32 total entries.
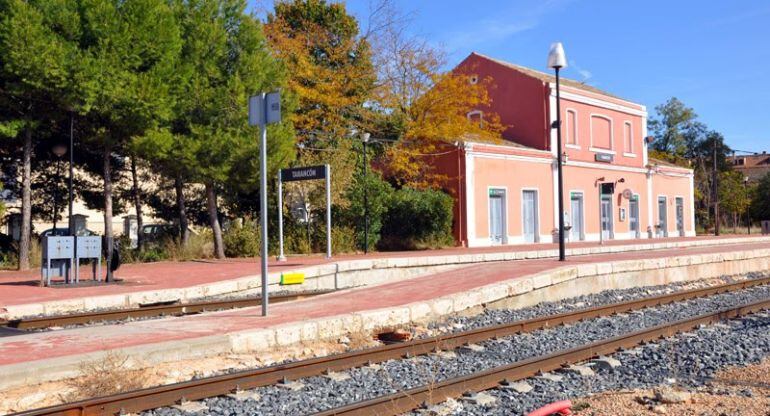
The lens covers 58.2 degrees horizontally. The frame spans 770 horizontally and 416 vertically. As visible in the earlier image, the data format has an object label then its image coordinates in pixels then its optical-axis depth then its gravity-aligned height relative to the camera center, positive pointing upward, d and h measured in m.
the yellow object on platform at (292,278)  11.89 -0.78
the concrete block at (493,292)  12.44 -1.12
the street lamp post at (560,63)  18.31 +4.44
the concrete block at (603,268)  16.23 -0.91
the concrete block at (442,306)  11.21 -1.21
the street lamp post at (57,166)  20.95 +2.38
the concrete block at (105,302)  12.88 -1.26
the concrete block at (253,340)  8.25 -1.29
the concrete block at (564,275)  14.60 -0.96
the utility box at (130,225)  32.37 +0.53
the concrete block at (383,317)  9.87 -1.25
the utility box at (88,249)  15.34 -0.29
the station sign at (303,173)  20.92 +1.86
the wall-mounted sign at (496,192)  31.64 +1.81
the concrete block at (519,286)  13.12 -1.06
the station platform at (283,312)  7.47 -1.20
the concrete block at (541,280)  13.87 -1.01
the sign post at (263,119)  10.05 +1.70
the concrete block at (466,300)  11.70 -1.19
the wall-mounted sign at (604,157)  37.66 +3.99
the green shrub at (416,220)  28.52 +0.49
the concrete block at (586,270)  15.54 -0.91
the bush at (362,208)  26.72 +0.96
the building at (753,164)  85.88 +8.83
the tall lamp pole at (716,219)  45.66 +0.62
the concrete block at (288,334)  8.72 -1.28
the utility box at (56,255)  14.80 -0.41
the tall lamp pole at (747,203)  57.09 +2.06
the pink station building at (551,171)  30.94 +3.04
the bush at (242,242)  24.39 -0.28
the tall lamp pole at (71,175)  18.42 +1.66
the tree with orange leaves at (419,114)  30.91 +5.49
